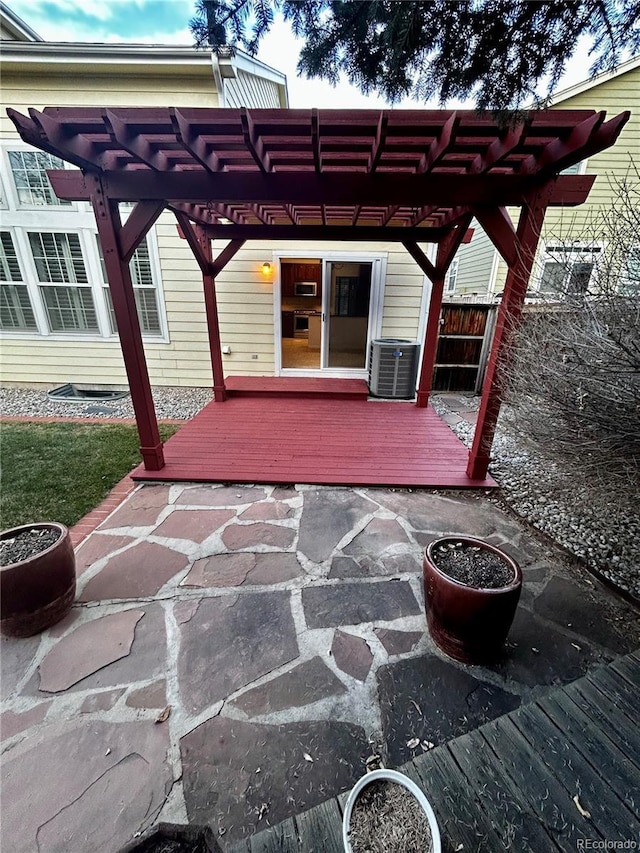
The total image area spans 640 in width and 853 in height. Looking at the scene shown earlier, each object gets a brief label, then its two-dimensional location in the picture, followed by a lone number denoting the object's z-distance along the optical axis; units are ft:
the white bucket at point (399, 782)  3.08
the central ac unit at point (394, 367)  18.10
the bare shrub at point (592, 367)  5.59
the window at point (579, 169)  22.08
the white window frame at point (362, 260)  18.74
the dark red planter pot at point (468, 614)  5.05
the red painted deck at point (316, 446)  11.00
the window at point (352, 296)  21.48
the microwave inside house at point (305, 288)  28.94
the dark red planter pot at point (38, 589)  5.60
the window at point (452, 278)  33.71
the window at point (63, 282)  18.65
